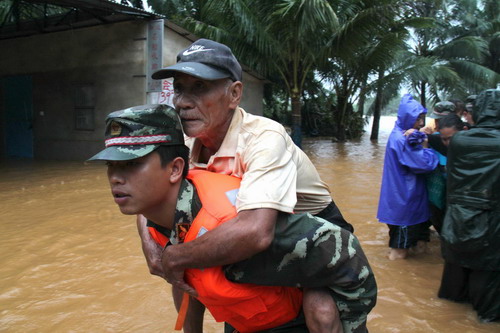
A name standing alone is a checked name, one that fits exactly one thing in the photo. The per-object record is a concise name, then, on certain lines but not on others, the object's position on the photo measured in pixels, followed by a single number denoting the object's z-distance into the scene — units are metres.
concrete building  10.20
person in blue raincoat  4.05
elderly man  1.28
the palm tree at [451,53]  17.45
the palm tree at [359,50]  10.20
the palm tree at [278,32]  9.81
